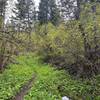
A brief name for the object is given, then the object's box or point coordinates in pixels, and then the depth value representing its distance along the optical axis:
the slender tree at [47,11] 20.31
